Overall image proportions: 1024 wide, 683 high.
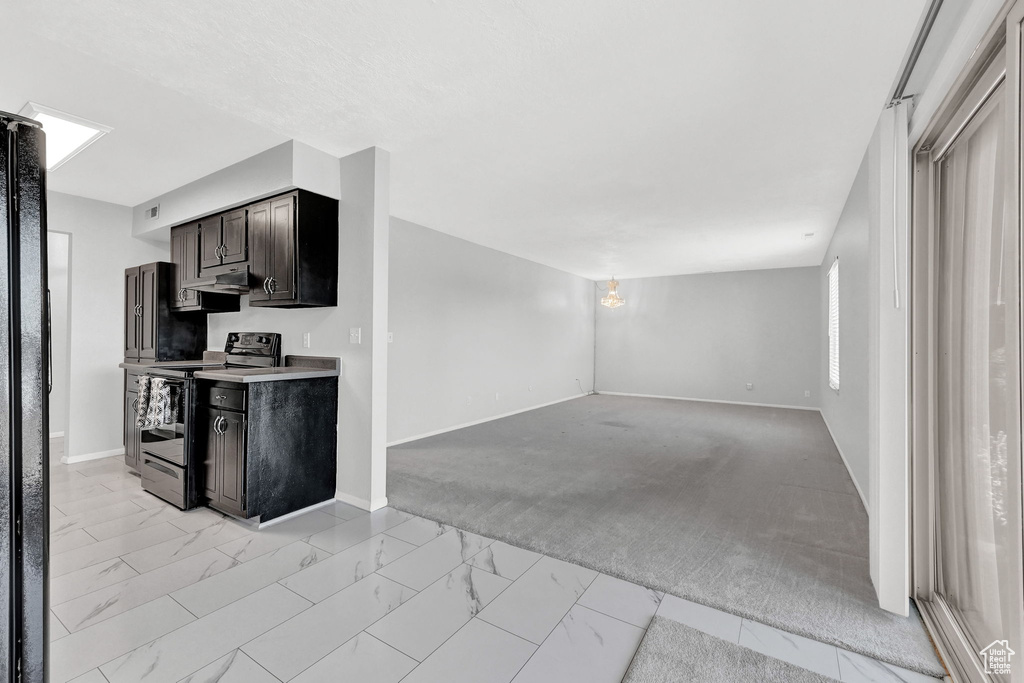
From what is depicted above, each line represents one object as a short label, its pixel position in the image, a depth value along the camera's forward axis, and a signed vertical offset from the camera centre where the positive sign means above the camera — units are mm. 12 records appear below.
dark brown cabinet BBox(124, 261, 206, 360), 4234 +183
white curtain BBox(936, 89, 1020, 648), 1297 -146
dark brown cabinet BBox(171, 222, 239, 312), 3998 +549
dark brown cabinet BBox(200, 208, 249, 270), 3580 +818
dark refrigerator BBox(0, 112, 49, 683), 965 -152
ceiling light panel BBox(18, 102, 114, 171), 2709 +1338
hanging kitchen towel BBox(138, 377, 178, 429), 3090 -435
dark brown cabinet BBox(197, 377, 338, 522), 2812 -672
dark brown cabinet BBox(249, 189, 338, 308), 3154 +639
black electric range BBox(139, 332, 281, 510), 3062 -765
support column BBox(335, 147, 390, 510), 3119 +87
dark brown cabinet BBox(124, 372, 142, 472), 3586 -677
